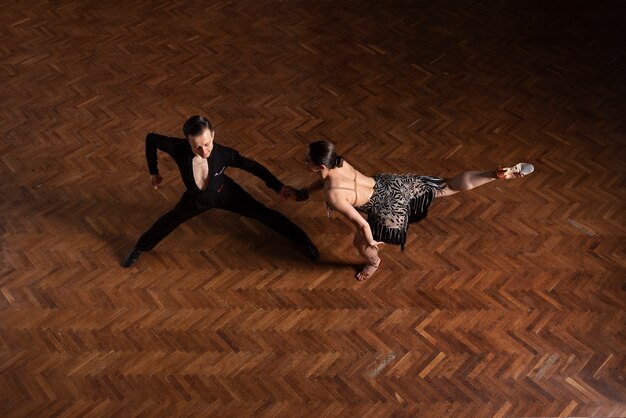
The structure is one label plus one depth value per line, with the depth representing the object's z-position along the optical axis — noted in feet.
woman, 11.53
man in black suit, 11.49
